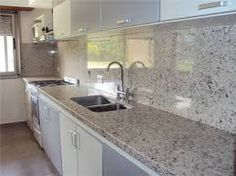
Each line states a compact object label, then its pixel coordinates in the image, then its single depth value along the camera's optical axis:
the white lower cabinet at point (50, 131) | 2.63
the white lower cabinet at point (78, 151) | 1.65
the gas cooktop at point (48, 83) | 3.63
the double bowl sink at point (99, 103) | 2.26
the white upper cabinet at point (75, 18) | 2.14
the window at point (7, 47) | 4.52
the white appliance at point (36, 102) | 3.50
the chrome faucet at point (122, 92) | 2.30
